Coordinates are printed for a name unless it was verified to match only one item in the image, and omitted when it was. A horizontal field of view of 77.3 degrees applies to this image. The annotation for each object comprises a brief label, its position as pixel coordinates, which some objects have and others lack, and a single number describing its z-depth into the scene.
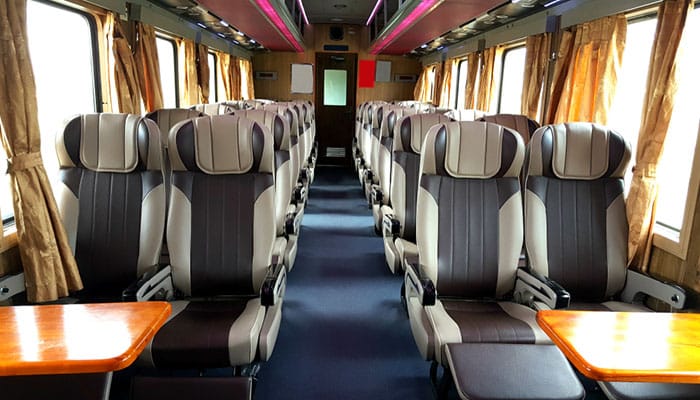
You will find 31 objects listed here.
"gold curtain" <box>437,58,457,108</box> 8.09
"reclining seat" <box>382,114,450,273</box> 3.17
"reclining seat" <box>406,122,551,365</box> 2.23
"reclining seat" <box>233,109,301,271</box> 3.01
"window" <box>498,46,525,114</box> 5.62
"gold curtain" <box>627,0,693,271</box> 2.31
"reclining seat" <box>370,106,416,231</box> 3.94
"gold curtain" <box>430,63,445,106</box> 8.48
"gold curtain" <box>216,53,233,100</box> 7.52
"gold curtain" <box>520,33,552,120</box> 4.14
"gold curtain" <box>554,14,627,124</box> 3.10
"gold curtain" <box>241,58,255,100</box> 9.14
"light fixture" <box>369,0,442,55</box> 4.18
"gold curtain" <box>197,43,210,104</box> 5.90
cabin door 10.01
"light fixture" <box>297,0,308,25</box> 7.70
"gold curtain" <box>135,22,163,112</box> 3.88
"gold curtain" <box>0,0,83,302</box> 2.06
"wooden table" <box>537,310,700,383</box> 1.15
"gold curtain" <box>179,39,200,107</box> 5.48
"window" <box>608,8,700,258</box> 2.28
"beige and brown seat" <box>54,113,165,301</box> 2.23
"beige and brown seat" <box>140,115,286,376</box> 2.21
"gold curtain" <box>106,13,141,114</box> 3.51
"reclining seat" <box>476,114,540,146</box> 3.70
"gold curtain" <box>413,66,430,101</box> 9.77
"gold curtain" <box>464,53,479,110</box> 6.43
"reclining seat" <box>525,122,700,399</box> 2.26
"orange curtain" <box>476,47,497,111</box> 5.83
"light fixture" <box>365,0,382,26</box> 7.47
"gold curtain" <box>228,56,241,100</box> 8.10
